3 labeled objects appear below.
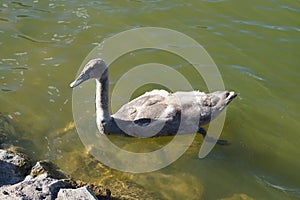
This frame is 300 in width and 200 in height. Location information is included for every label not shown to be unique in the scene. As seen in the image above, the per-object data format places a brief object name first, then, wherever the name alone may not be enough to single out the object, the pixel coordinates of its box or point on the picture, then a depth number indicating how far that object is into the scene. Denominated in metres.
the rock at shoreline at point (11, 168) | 5.27
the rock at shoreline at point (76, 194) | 4.75
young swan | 7.31
